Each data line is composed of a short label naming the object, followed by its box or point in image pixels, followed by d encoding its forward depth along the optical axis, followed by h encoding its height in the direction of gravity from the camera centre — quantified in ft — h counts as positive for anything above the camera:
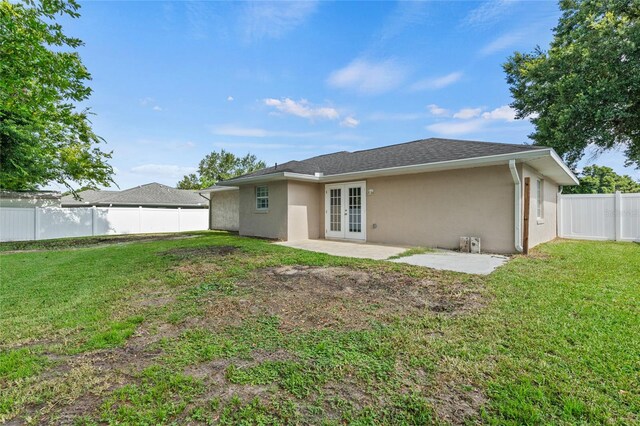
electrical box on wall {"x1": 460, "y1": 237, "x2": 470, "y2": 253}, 27.89 -3.04
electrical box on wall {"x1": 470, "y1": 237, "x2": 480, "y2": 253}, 27.37 -2.91
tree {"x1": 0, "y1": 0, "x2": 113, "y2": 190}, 29.86 +13.99
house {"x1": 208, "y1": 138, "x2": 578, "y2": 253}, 26.32 +1.97
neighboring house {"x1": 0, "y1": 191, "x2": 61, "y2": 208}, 51.07 +2.85
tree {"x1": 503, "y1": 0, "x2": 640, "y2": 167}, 37.14 +18.14
